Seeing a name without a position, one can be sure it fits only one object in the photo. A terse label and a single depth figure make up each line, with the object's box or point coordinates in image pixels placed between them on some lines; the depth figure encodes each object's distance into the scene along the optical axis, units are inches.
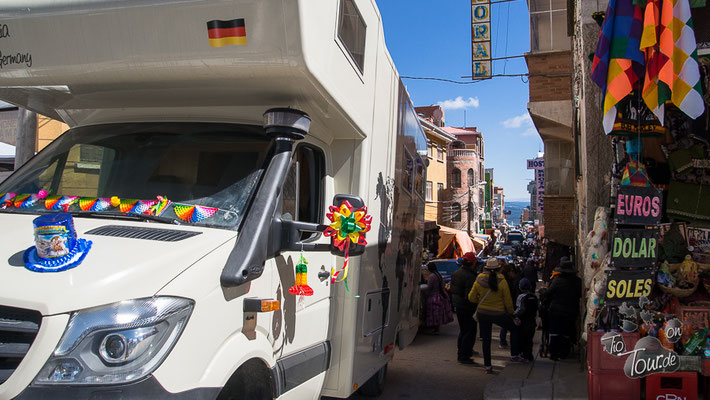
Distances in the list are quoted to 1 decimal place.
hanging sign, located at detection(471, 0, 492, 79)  660.7
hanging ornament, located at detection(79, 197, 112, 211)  126.7
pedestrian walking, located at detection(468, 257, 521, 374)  308.0
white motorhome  92.0
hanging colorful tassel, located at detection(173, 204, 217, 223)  122.8
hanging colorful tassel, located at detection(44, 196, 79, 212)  128.6
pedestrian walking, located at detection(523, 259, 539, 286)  639.7
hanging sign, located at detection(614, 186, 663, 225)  189.2
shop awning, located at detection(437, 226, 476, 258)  1164.1
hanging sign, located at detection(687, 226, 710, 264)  207.3
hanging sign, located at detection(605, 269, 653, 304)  189.6
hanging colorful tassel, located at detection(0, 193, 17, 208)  134.0
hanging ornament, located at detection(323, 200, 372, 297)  134.2
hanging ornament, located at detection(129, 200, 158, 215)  124.2
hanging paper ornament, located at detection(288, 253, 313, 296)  136.2
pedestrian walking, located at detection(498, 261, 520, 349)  449.4
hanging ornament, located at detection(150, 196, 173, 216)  124.1
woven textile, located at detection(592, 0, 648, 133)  185.0
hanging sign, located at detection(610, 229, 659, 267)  189.9
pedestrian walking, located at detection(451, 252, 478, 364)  339.0
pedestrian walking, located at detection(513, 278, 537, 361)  332.8
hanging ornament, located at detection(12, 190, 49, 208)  132.1
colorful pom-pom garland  124.0
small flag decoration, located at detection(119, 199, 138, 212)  125.5
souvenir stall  176.2
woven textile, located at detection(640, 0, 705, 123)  170.6
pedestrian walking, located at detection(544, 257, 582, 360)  331.0
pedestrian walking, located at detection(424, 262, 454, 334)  429.4
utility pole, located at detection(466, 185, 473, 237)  2038.6
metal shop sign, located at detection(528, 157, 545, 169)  1144.8
